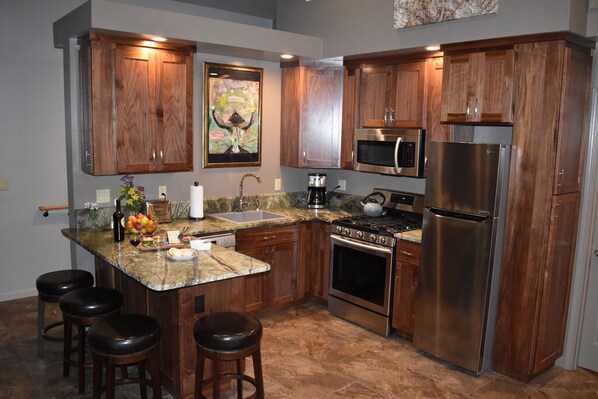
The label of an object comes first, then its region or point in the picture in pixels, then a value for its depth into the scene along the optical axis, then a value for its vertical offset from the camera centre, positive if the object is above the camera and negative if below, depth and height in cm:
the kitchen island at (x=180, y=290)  299 -102
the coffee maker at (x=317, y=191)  548 -61
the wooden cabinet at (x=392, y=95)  441 +36
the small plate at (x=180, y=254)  327 -80
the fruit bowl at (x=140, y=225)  381 -72
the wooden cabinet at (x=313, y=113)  510 +20
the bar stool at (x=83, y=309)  325 -116
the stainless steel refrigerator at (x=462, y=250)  365 -83
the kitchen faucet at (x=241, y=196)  522 -66
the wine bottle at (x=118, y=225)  379 -72
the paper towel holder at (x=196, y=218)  474 -80
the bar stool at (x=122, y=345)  274 -116
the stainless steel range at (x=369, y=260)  439 -111
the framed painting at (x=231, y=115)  491 +15
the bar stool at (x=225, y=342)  276 -114
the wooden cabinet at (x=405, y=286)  421 -124
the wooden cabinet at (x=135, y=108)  397 +16
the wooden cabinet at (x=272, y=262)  469 -124
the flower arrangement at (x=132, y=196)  416 -55
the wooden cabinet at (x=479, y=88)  367 +37
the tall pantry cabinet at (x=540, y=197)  350 -40
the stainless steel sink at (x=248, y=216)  508 -85
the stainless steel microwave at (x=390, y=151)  438 -14
